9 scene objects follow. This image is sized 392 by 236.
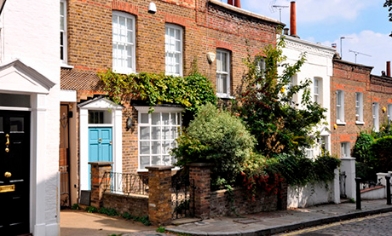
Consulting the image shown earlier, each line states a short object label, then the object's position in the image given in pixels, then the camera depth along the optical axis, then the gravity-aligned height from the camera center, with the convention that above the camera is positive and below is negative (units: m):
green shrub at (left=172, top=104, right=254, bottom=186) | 12.68 -0.35
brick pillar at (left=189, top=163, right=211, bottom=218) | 12.02 -1.34
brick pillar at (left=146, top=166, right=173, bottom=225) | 11.05 -1.41
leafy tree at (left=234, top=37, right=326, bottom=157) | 15.87 +0.69
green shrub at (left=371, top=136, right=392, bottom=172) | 23.50 -1.07
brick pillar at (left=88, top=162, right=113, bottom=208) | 12.85 -1.26
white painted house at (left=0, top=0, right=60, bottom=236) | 9.15 +0.33
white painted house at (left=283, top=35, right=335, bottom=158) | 22.62 +3.15
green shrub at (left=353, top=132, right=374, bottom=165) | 26.88 -0.87
